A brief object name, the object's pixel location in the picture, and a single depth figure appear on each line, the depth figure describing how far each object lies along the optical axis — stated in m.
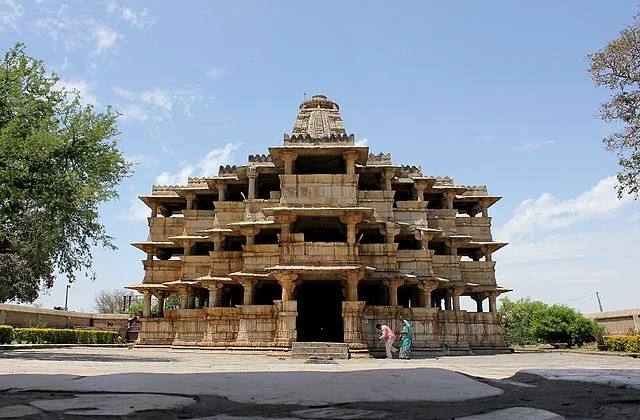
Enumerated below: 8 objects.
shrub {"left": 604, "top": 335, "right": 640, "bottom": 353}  28.94
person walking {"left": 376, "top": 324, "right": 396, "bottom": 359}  21.14
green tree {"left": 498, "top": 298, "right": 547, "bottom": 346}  47.10
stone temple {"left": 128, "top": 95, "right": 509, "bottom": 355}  24.09
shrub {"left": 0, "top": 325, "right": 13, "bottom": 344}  27.76
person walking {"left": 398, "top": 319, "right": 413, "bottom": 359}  21.02
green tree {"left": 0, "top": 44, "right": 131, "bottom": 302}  18.20
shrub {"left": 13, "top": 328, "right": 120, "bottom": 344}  31.81
